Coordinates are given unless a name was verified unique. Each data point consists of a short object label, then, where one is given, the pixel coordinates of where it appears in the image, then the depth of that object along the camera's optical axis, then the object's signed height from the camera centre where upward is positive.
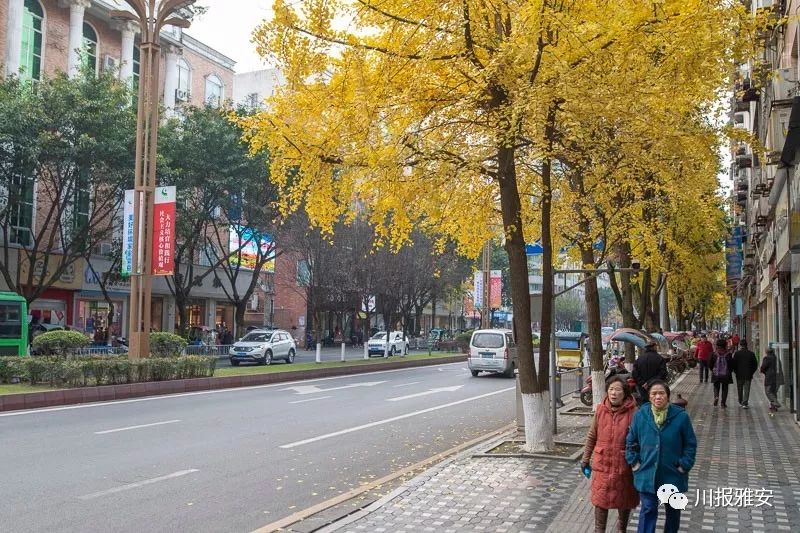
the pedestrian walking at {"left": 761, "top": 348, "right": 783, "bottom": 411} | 16.16 -1.39
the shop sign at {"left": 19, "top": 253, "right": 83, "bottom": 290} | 31.84 +1.95
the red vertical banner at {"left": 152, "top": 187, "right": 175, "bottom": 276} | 19.67 +2.28
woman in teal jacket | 5.06 -0.96
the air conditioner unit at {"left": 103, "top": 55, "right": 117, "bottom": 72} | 35.58 +12.89
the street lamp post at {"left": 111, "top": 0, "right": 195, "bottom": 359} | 19.50 +3.97
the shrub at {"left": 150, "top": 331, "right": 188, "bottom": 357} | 21.38 -0.96
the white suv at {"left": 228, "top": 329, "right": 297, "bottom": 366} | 30.56 -1.50
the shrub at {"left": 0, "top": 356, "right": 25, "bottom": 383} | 17.33 -1.39
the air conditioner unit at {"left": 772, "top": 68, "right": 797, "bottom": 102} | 14.21 +4.91
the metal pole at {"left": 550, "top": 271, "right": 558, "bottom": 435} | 11.94 -0.99
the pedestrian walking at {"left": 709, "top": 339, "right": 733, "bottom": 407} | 16.84 -1.28
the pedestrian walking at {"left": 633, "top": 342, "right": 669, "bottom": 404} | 13.60 -0.98
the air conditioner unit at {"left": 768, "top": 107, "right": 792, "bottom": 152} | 14.60 +4.20
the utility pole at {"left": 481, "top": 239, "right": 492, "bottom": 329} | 41.97 +1.42
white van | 26.84 -1.41
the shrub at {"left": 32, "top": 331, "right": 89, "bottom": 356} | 18.94 -0.80
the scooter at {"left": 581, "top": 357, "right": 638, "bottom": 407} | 15.87 -1.68
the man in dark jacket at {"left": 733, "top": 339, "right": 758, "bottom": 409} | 16.52 -1.16
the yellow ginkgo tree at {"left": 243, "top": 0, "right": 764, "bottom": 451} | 8.77 +3.12
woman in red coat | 5.29 -1.08
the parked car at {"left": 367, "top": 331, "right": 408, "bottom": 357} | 42.56 -1.85
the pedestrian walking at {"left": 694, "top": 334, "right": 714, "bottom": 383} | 24.36 -1.24
